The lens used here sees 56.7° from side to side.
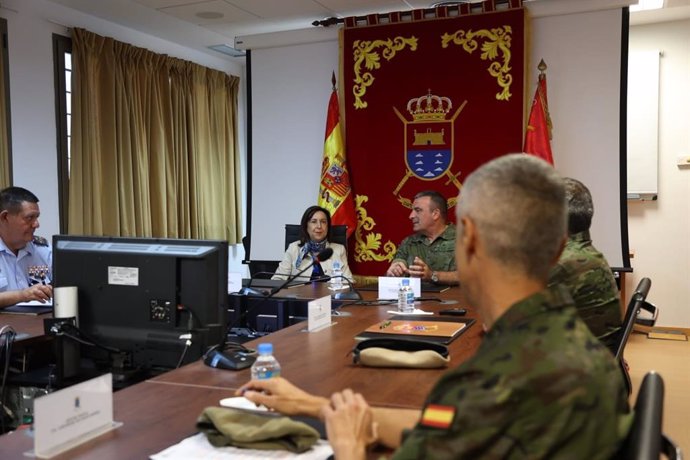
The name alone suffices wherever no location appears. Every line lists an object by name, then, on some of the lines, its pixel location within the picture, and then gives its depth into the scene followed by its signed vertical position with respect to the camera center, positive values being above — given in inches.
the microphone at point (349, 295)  118.0 -17.1
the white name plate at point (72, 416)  46.4 -16.0
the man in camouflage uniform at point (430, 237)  156.5 -8.6
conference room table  49.6 -18.2
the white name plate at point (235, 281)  106.0 -12.6
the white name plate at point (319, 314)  90.6 -15.9
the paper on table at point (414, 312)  102.1 -17.6
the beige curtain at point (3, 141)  175.8 +18.4
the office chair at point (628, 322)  81.4 -15.5
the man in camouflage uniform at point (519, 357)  31.4 -7.9
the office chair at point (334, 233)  172.4 -7.9
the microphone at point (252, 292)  109.5 -15.2
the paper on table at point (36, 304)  109.7 -16.7
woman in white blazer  164.4 -11.1
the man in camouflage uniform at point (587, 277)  82.7 -9.7
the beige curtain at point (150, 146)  201.2 +21.6
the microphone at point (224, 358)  70.6 -17.2
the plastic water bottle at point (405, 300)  106.1 -16.1
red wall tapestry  174.2 +26.6
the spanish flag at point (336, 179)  188.7 +7.4
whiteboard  220.4 +26.7
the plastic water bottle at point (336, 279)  137.9 -17.4
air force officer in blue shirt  119.8 -6.9
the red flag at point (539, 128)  166.9 +19.5
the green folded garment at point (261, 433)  47.1 -17.0
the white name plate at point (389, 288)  116.8 -15.5
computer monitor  69.2 -9.7
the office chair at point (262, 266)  187.5 -18.2
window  196.4 +28.9
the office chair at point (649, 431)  32.9 -12.4
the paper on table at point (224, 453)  46.0 -18.1
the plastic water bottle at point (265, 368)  64.9 -16.8
